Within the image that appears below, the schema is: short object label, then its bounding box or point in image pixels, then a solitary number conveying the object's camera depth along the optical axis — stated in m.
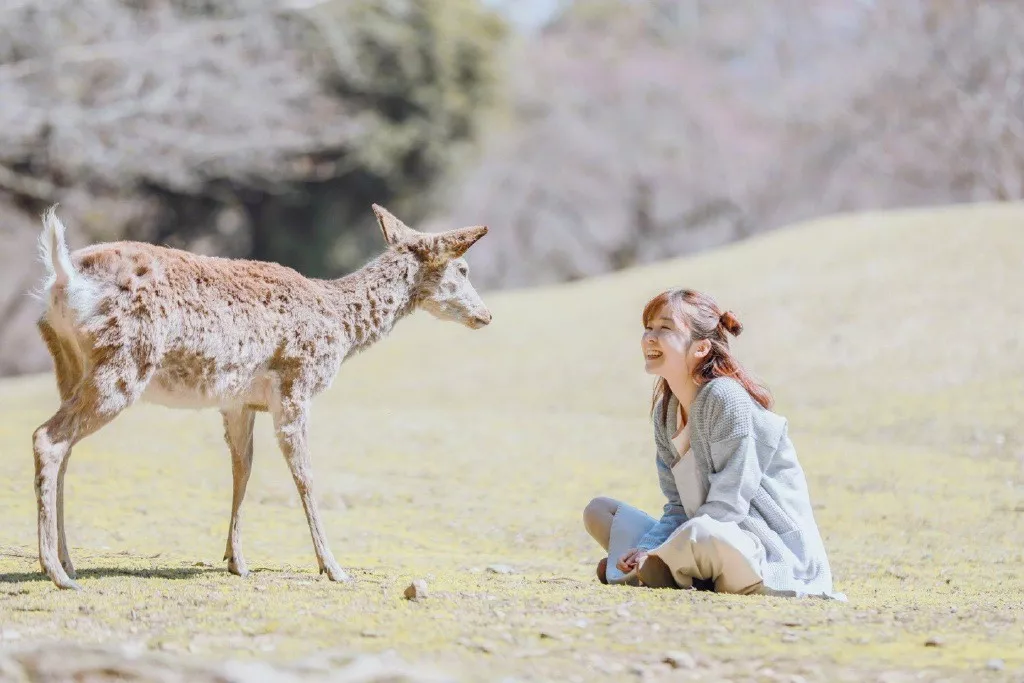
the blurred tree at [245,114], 43.47
